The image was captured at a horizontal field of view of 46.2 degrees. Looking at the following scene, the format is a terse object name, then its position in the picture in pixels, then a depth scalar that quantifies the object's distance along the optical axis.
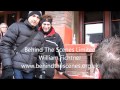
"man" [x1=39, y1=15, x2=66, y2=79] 1.18
